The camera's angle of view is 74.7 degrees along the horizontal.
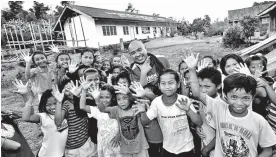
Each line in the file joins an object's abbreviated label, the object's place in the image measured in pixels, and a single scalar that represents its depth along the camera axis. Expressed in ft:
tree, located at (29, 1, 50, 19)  146.30
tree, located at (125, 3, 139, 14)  156.46
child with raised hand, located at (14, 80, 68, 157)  7.72
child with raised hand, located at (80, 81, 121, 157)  8.00
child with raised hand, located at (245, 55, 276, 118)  6.53
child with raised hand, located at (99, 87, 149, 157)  7.56
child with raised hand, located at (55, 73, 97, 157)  8.09
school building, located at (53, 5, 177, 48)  59.88
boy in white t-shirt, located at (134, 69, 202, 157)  6.91
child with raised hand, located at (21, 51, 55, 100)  12.07
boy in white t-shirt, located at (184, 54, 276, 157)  5.47
